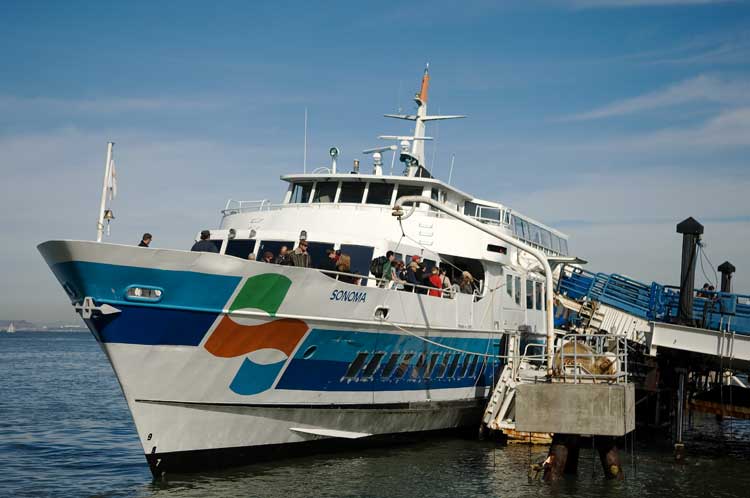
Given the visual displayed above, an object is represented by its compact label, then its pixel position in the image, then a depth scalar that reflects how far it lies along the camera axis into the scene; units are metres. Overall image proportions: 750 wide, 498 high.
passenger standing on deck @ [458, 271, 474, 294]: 18.73
